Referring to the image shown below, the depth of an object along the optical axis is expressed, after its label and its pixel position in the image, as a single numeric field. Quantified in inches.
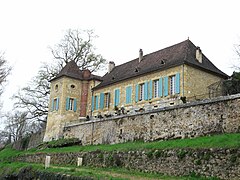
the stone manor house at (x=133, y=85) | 834.2
